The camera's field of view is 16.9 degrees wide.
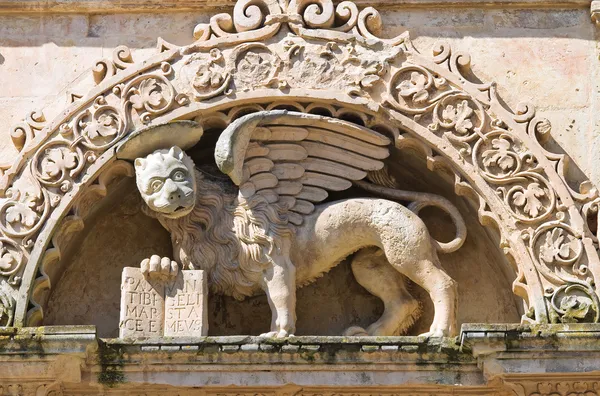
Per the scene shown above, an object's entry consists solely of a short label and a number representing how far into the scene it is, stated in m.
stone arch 12.30
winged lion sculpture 12.44
